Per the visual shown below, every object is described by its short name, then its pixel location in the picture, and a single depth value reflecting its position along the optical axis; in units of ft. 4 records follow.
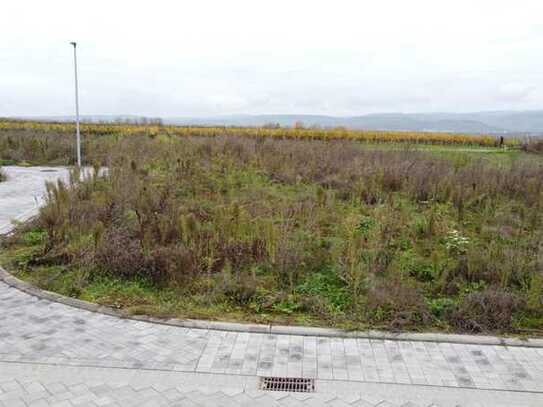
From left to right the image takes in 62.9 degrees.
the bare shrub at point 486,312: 15.03
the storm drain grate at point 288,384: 11.67
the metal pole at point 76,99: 39.37
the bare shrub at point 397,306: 15.31
